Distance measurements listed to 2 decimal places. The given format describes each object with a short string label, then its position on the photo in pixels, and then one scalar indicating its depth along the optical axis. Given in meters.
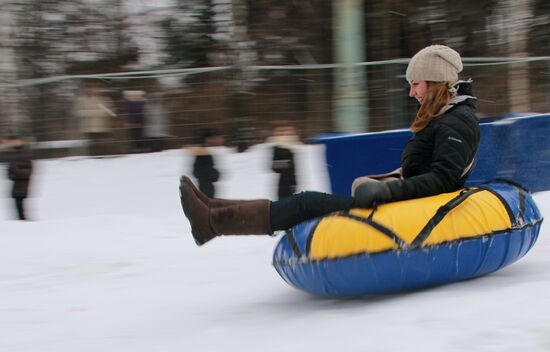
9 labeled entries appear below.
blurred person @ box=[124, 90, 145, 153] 20.16
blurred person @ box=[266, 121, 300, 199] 15.05
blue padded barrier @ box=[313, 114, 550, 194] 12.53
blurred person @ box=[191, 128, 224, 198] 15.25
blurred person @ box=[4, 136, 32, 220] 15.83
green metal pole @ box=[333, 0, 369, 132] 17.95
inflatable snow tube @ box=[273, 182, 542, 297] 6.95
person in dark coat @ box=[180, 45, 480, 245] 7.29
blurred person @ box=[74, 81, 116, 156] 19.81
